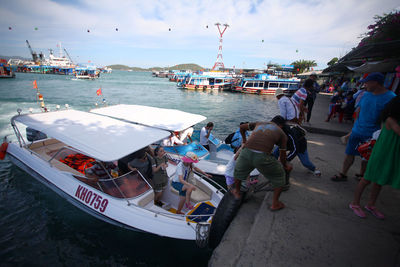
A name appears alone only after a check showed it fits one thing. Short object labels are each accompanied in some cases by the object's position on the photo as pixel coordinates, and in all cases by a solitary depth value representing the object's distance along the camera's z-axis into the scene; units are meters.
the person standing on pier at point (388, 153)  2.22
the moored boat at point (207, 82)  45.22
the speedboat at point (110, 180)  3.93
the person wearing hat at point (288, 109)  3.91
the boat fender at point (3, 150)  6.52
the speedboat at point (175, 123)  6.55
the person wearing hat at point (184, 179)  4.42
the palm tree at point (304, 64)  77.62
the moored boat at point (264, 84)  41.31
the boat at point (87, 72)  66.01
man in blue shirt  2.91
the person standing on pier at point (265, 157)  2.60
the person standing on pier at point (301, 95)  4.66
